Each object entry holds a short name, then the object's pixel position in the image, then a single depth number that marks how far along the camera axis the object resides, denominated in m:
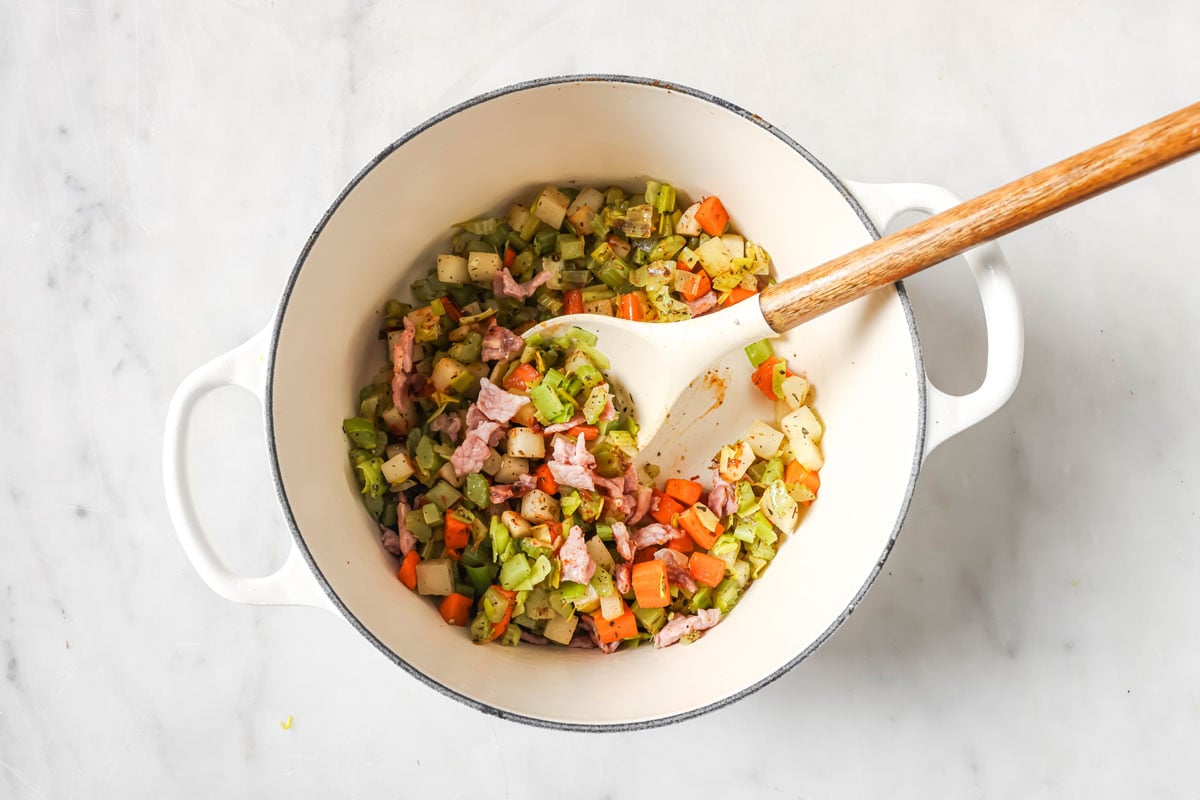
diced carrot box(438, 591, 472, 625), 0.58
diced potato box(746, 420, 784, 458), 0.60
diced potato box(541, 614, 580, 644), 0.59
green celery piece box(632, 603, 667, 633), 0.59
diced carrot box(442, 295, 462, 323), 0.61
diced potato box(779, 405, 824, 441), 0.59
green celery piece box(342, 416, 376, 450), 0.59
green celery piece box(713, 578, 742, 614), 0.59
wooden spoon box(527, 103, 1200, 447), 0.46
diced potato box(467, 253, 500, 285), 0.60
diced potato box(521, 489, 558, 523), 0.59
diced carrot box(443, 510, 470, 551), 0.59
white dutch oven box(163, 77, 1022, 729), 0.53
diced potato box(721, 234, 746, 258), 0.61
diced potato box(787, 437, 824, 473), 0.59
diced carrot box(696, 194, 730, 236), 0.60
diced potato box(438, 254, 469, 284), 0.61
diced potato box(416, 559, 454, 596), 0.58
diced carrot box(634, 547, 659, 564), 0.60
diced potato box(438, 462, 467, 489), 0.60
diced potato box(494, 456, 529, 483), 0.59
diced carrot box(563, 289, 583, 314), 0.62
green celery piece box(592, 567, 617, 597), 0.58
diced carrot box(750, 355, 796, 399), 0.61
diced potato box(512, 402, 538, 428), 0.60
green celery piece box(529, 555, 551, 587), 0.58
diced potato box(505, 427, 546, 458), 0.59
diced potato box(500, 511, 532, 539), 0.58
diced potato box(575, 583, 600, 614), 0.58
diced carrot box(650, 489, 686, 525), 0.60
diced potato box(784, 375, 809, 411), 0.60
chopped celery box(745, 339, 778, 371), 0.61
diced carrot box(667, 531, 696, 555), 0.60
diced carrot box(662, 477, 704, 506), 0.60
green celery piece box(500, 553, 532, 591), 0.58
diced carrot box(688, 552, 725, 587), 0.59
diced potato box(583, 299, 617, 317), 0.62
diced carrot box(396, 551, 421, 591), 0.59
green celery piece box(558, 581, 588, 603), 0.58
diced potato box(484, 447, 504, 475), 0.59
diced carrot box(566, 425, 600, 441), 0.59
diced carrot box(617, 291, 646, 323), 0.61
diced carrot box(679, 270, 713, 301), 0.61
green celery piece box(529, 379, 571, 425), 0.59
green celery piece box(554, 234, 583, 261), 0.61
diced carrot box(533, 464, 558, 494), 0.60
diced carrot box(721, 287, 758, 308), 0.61
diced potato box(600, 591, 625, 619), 0.58
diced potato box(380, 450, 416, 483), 0.59
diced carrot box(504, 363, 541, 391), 0.60
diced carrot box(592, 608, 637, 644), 0.58
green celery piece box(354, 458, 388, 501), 0.59
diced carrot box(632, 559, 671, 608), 0.58
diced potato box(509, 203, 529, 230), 0.62
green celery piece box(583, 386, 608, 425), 0.59
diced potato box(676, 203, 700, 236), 0.61
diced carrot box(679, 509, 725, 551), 0.59
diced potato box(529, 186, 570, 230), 0.61
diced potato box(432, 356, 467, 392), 0.60
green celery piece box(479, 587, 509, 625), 0.58
